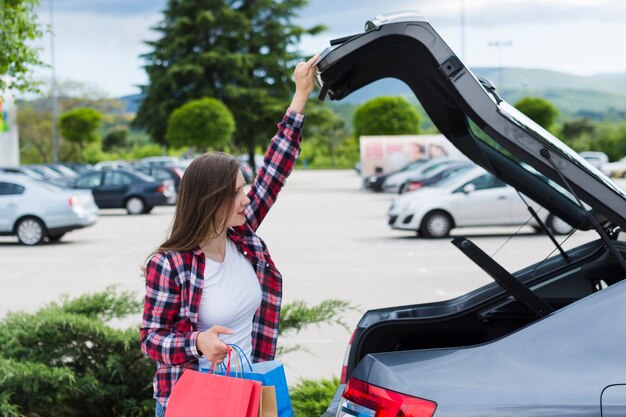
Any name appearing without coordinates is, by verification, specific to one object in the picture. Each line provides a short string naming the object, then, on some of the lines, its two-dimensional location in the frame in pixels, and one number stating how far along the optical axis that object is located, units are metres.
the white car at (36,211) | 17.56
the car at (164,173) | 28.31
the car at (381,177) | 33.66
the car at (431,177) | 23.72
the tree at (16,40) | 6.41
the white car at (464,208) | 16.59
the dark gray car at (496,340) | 1.94
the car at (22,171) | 31.58
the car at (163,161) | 45.81
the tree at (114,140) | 97.38
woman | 2.54
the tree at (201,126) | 51.66
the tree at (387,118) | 53.66
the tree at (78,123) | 61.75
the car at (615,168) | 48.52
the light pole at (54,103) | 50.87
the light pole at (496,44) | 68.19
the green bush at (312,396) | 4.69
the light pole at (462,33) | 53.88
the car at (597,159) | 48.48
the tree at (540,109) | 57.09
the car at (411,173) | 28.48
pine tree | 61.42
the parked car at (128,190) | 25.83
